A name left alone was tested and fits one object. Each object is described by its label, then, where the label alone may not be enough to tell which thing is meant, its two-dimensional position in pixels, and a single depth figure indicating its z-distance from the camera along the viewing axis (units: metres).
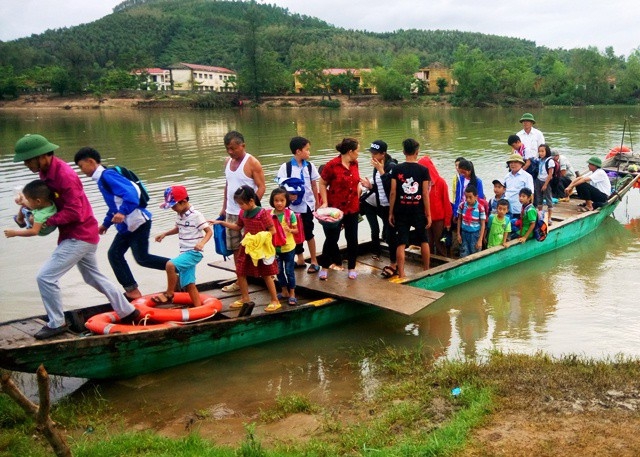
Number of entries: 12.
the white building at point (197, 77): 91.94
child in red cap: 6.03
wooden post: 3.14
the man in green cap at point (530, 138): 11.19
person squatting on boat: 11.67
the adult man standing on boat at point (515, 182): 9.05
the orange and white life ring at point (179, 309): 6.04
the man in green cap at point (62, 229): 4.92
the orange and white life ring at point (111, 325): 5.57
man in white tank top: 6.54
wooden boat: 5.17
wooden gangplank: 6.37
